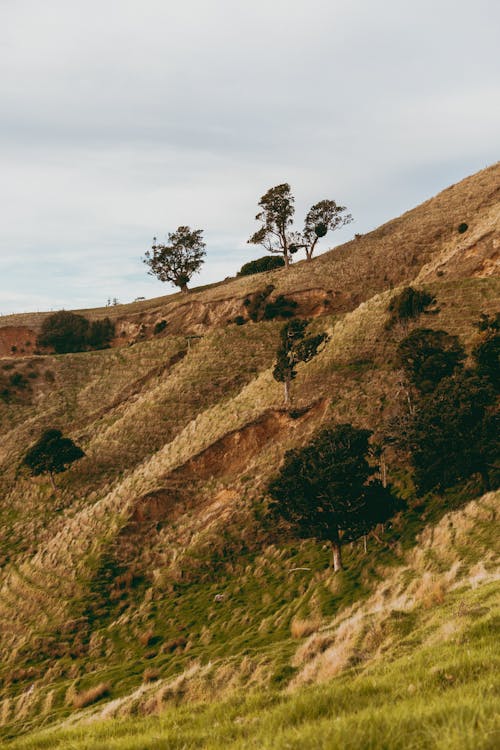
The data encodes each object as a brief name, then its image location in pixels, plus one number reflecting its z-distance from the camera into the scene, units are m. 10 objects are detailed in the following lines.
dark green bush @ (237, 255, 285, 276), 119.05
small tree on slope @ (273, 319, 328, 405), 52.28
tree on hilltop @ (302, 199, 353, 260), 102.38
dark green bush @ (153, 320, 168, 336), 97.56
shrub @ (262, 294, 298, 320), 85.75
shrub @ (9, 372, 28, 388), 84.00
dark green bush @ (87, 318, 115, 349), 103.19
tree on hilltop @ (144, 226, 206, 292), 110.88
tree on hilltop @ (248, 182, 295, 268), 103.12
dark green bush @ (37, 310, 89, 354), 103.06
